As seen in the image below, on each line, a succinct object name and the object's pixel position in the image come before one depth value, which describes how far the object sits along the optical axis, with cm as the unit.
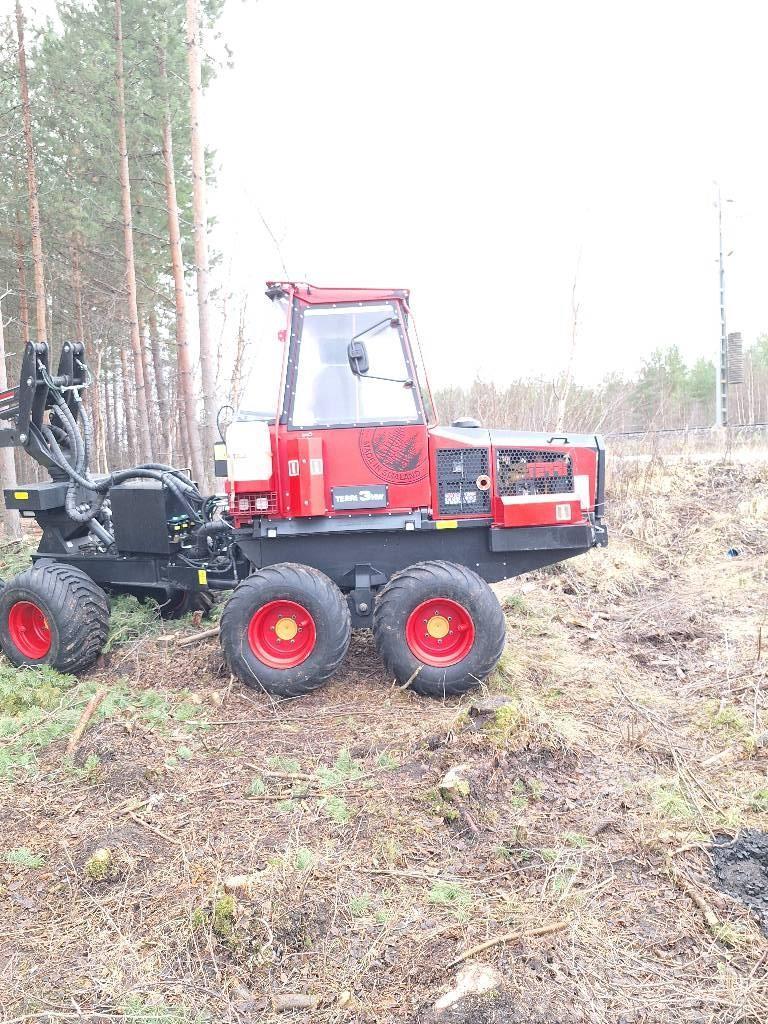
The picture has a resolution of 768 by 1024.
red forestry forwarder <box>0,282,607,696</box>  522
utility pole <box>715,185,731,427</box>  1741
